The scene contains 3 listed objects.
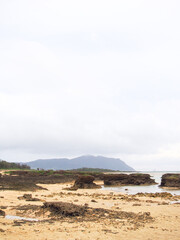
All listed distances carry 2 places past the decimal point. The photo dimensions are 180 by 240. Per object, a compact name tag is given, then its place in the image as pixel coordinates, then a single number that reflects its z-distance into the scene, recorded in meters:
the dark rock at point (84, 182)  31.54
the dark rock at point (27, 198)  16.49
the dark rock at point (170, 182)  37.58
